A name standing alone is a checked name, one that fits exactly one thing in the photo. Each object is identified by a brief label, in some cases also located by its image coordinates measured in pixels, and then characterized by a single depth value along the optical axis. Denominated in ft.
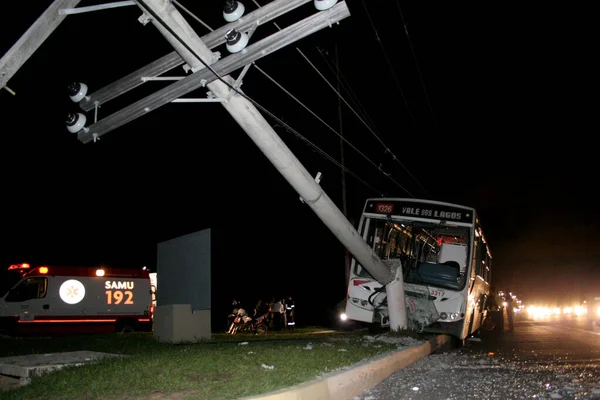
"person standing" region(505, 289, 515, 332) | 75.04
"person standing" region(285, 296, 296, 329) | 75.19
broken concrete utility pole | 21.99
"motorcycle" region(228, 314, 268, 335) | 65.77
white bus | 43.83
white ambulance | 57.41
